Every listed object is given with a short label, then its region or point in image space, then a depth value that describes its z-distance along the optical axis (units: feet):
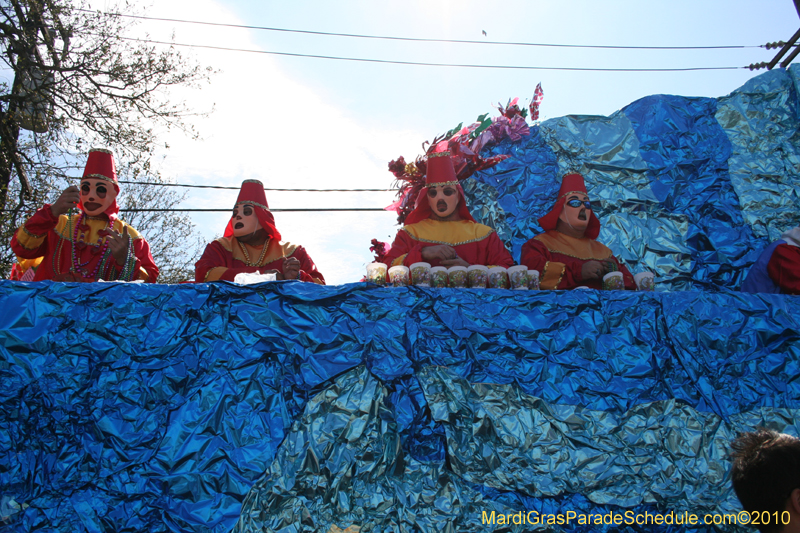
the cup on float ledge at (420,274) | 8.45
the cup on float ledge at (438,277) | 8.55
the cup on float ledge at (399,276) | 8.43
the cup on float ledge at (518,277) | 8.63
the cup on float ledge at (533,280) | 8.71
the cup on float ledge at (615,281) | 9.24
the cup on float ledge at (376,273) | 8.70
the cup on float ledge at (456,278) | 8.63
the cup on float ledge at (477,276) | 8.64
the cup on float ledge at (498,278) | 8.62
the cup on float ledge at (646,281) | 9.21
